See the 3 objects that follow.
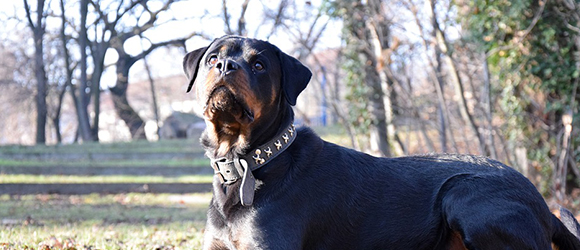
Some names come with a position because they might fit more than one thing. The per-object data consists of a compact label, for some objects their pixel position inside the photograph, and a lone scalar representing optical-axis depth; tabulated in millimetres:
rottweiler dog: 3451
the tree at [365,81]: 10773
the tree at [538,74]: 9078
